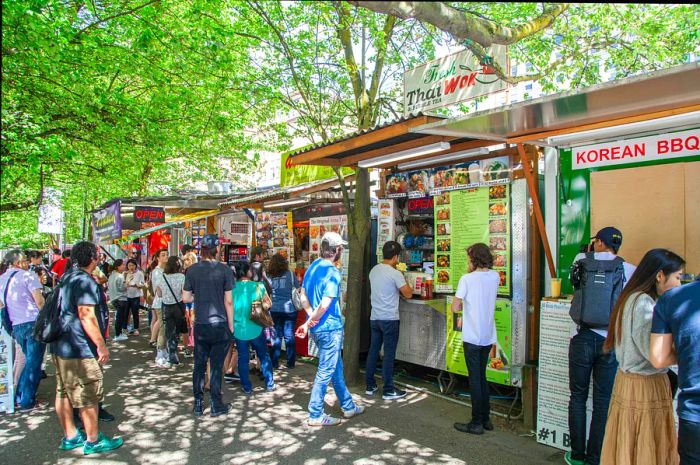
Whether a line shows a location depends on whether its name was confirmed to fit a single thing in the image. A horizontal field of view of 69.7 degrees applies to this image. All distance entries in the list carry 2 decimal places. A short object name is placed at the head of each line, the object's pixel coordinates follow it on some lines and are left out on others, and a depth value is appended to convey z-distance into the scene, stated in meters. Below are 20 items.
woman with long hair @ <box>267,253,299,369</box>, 7.46
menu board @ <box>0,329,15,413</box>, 5.73
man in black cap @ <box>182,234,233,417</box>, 5.49
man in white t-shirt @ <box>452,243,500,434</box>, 4.89
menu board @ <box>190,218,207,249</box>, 12.88
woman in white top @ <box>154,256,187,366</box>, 7.86
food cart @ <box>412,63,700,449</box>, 4.13
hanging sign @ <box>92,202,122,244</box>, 12.09
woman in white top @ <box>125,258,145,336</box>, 11.14
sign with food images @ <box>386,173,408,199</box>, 7.27
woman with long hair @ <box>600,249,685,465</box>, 3.11
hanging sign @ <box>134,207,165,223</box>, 12.75
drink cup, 4.91
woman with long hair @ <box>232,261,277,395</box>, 6.35
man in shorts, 4.44
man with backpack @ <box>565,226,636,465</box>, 3.99
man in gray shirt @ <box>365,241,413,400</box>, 6.06
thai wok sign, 5.60
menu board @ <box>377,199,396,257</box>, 7.45
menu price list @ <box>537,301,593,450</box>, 4.55
